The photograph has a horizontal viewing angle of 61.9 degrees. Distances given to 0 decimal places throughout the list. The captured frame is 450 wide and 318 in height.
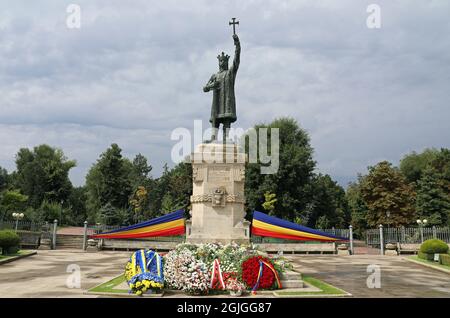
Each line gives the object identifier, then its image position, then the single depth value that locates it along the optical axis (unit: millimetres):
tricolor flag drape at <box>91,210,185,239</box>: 15625
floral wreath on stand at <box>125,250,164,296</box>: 10312
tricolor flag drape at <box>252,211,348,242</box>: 15578
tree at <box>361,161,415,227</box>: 43406
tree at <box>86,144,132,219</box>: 52562
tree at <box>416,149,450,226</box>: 43844
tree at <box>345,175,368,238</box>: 49219
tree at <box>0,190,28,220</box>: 43625
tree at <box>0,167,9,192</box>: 56250
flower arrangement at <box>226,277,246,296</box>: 10539
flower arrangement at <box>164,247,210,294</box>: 10570
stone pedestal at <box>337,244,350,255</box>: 29906
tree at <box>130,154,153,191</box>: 78562
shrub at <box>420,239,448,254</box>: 23359
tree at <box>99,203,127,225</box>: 49594
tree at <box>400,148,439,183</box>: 66688
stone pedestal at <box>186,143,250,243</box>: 13680
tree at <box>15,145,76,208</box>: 59862
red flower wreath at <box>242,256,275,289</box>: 10945
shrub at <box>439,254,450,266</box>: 20922
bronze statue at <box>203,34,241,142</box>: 15117
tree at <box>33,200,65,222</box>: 49500
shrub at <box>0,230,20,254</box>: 22188
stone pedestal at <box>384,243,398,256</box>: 29391
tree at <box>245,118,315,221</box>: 42250
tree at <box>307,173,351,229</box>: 45147
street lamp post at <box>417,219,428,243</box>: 32166
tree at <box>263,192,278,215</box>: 40812
